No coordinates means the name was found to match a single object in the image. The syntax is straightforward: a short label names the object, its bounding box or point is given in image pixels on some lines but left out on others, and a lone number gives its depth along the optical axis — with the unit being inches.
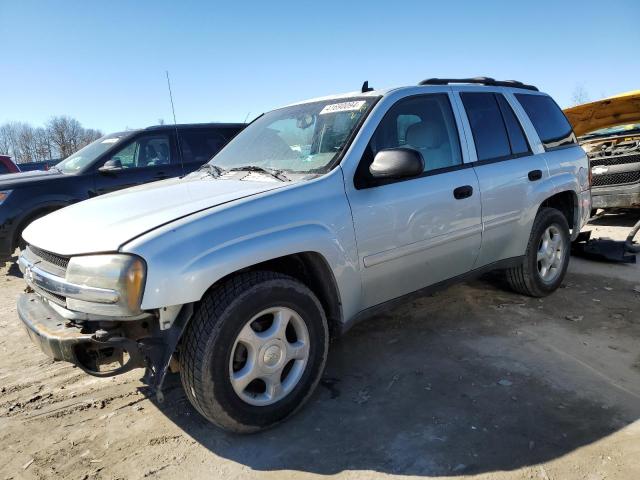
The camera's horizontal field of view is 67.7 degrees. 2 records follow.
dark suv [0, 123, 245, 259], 231.9
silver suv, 88.0
